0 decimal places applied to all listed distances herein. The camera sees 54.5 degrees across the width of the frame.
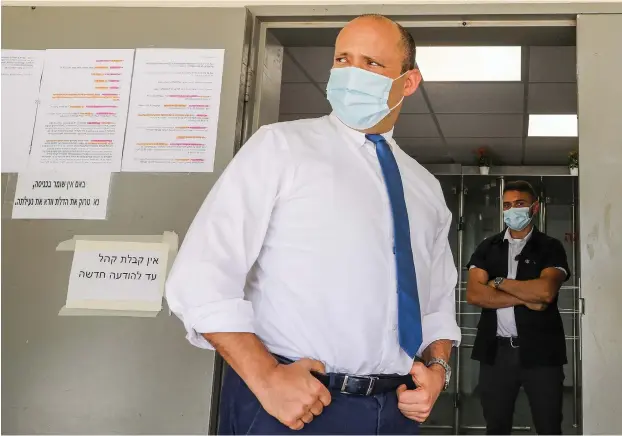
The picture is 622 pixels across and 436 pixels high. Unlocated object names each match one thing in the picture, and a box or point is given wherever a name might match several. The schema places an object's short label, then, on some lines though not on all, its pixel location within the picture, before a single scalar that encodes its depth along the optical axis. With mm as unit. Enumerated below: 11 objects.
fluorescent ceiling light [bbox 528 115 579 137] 4930
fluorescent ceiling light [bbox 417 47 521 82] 3818
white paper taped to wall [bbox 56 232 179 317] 1843
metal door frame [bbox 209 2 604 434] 1948
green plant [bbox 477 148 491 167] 5914
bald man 1100
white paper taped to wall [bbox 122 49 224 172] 1930
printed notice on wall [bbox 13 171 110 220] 1932
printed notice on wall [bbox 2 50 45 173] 2002
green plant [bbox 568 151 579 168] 5526
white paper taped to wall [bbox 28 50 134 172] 1971
